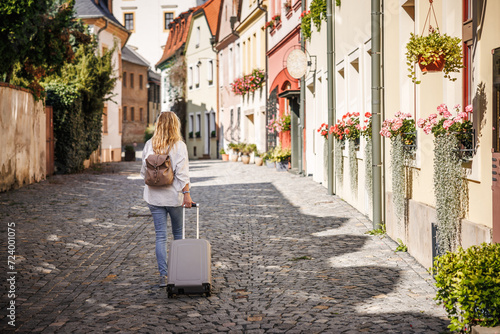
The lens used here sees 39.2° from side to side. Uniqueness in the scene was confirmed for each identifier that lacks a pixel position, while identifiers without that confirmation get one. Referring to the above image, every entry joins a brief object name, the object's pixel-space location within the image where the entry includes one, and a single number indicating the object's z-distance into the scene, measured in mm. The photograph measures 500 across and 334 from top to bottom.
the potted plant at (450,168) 6168
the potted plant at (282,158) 24078
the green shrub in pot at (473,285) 4223
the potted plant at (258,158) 28609
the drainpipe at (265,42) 27766
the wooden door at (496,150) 5246
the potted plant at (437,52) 6055
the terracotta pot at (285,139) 24375
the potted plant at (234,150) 34028
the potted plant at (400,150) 8258
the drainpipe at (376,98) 9828
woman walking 6738
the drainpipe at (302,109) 19947
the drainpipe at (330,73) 14831
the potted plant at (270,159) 25378
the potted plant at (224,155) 36406
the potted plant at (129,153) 38281
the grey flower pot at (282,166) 24156
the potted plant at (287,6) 22205
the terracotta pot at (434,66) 6109
